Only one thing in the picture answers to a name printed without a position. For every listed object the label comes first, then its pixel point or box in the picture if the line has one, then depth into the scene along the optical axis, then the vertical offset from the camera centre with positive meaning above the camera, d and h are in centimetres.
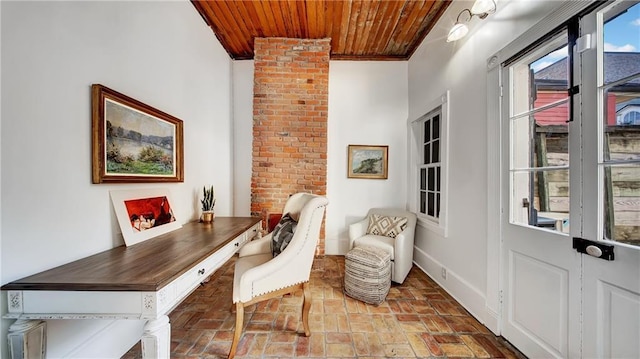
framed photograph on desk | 145 -25
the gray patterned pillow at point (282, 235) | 180 -47
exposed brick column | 316 +76
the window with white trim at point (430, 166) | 243 +16
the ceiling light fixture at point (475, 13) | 165 +128
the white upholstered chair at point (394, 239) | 246 -74
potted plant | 226 -29
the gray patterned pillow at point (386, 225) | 281 -61
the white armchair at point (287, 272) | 146 -67
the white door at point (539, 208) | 127 -20
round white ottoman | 210 -93
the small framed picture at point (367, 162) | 345 +25
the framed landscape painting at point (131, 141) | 131 +27
